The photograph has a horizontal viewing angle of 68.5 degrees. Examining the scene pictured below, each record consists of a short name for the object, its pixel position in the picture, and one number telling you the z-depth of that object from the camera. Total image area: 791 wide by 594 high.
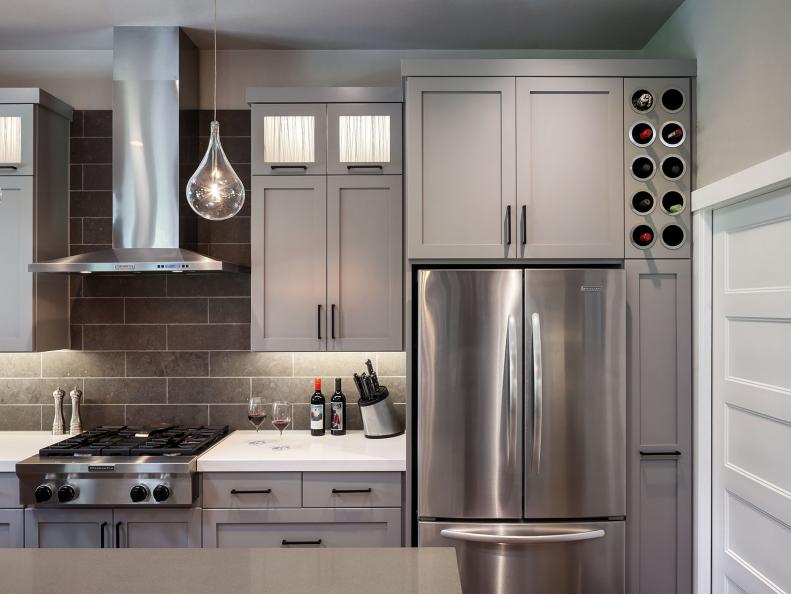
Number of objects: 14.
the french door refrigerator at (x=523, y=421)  2.34
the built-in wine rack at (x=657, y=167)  2.42
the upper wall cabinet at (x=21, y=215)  2.74
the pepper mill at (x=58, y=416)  2.96
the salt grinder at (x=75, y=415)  2.95
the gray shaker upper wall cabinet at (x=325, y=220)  2.73
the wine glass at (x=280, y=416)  2.71
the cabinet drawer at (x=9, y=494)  2.44
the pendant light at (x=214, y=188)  1.62
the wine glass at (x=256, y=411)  2.75
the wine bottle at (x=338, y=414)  2.93
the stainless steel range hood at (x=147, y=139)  2.74
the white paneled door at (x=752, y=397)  1.91
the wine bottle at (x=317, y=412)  2.91
